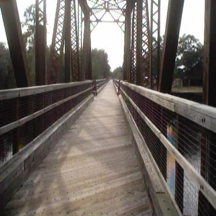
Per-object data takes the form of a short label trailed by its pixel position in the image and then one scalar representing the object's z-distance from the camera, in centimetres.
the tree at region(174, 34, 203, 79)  5784
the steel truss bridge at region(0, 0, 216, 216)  224
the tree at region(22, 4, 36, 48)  3886
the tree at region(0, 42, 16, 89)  2526
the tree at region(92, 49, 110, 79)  6549
